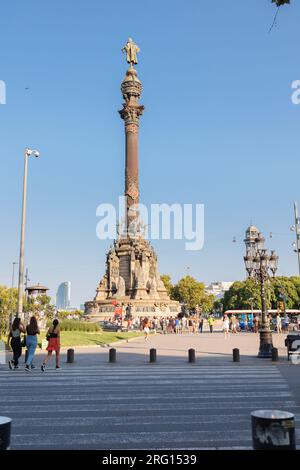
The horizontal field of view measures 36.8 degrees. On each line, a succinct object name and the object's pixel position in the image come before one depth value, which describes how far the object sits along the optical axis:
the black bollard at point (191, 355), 17.64
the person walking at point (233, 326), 46.82
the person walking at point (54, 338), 16.31
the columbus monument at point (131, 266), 57.59
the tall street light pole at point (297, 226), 33.87
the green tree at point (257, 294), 94.44
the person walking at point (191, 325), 49.61
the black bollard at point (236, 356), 17.94
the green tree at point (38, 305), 30.39
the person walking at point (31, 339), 15.84
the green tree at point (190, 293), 116.75
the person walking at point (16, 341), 16.45
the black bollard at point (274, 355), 18.14
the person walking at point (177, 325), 45.17
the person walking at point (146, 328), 30.42
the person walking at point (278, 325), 40.34
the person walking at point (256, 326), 45.87
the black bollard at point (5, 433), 4.33
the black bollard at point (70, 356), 17.97
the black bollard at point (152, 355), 17.82
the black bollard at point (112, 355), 17.94
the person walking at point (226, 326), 33.84
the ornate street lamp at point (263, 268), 19.60
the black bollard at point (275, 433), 4.41
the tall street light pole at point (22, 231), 22.21
